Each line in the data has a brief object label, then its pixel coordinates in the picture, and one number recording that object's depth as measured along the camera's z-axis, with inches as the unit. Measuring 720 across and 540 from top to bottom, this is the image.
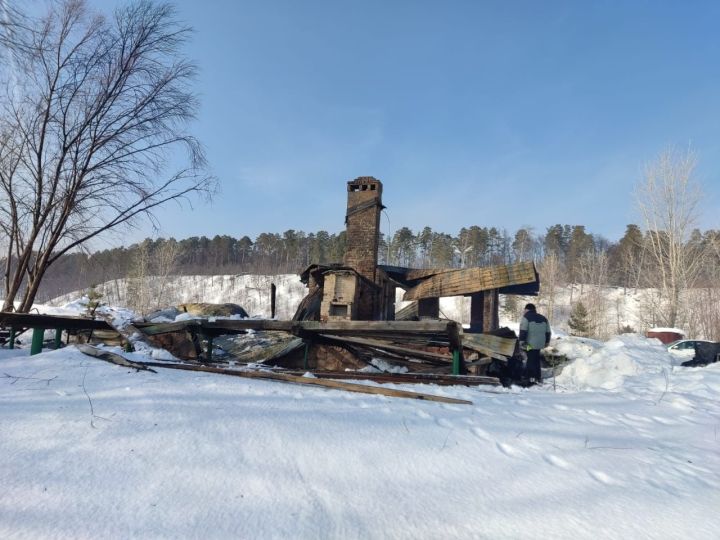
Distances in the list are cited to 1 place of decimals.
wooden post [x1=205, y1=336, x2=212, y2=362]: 327.9
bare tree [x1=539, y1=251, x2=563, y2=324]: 1617.7
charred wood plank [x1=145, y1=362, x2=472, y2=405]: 164.0
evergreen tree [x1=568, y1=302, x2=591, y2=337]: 1183.6
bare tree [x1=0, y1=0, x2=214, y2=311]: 371.2
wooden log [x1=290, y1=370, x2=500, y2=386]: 229.9
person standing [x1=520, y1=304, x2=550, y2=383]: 305.1
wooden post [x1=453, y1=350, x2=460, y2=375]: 258.6
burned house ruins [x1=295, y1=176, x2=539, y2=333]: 537.0
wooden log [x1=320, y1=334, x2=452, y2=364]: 297.9
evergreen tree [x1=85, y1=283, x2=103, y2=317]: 625.1
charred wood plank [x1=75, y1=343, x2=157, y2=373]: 181.7
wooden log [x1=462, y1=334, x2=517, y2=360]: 250.4
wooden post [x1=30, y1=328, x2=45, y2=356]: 251.2
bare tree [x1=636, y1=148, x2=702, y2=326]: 1100.5
